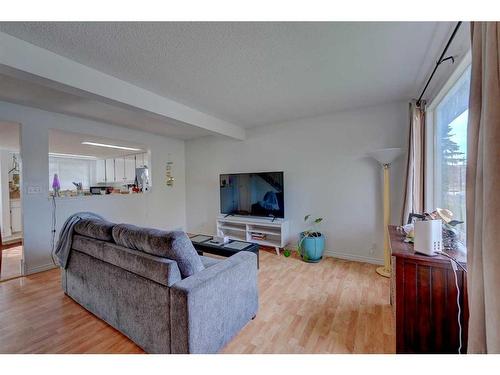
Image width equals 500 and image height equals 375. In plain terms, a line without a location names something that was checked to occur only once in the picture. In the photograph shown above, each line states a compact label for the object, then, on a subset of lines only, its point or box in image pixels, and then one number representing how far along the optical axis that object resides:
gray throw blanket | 2.05
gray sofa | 1.28
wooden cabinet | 1.28
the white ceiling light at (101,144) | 4.50
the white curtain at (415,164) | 2.40
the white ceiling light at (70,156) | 6.21
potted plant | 3.13
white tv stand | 3.55
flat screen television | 3.62
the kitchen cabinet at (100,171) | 6.82
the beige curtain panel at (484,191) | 0.72
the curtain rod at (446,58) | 1.39
